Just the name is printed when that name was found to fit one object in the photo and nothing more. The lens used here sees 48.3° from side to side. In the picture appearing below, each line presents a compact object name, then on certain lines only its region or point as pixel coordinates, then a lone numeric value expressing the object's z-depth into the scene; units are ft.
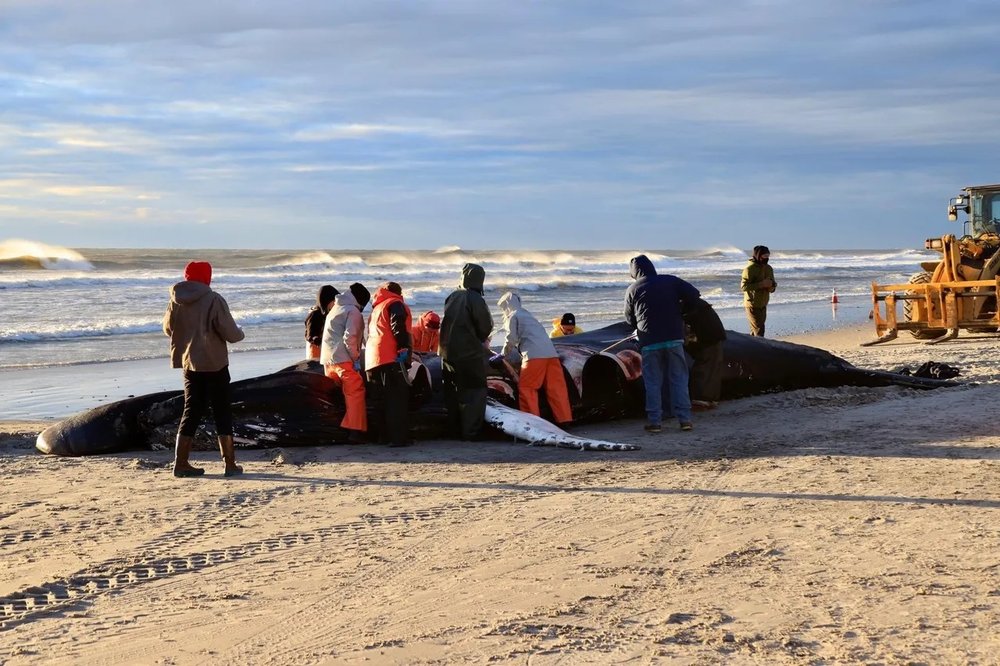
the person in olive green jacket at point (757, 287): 55.31
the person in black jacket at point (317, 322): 38.24
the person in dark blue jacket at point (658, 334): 35.32
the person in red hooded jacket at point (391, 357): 33.55
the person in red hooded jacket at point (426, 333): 41.60
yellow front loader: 61.77
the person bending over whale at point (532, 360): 35.50
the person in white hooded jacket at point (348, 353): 34.53
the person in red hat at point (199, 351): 29.68
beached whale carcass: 34.53
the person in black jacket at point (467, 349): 34.27
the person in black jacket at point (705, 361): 39.01
